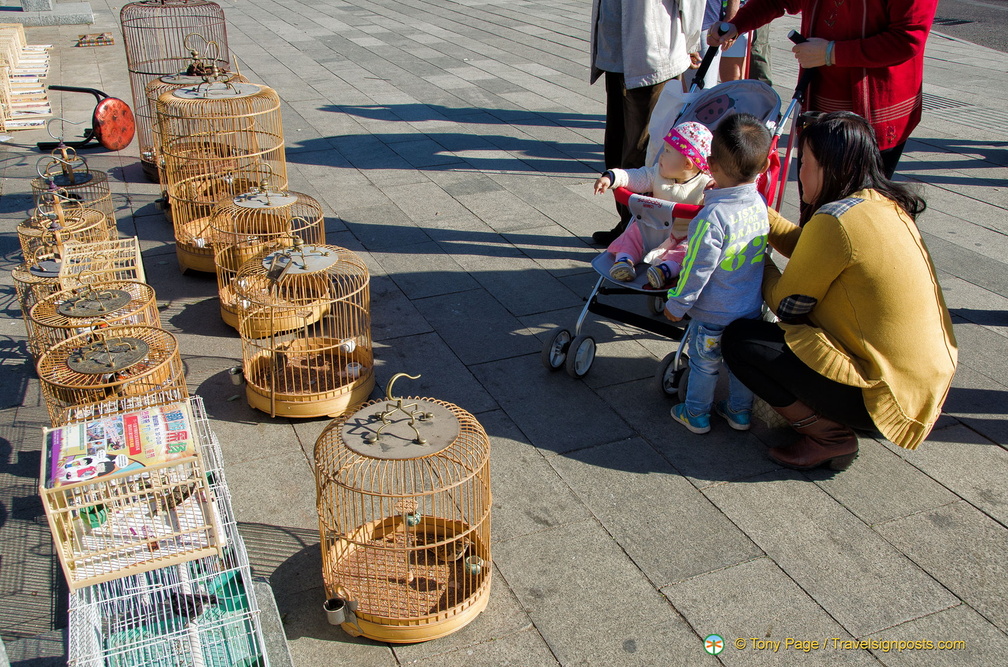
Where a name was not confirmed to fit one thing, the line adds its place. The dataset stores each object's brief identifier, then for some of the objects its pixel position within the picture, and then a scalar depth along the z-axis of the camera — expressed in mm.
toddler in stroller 4355
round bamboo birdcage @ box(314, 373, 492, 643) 2990
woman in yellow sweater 3523
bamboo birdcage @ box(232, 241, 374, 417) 4355
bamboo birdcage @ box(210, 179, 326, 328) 5133
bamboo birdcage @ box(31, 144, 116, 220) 6082
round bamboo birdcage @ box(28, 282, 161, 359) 4008
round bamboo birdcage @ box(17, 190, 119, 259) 5082
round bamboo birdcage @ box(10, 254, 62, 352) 4602
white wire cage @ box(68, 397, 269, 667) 2777
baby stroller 4359
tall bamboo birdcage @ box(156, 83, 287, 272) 5820
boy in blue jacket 3803
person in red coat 4219
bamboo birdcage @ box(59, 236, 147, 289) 4453
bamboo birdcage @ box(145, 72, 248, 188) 6008
